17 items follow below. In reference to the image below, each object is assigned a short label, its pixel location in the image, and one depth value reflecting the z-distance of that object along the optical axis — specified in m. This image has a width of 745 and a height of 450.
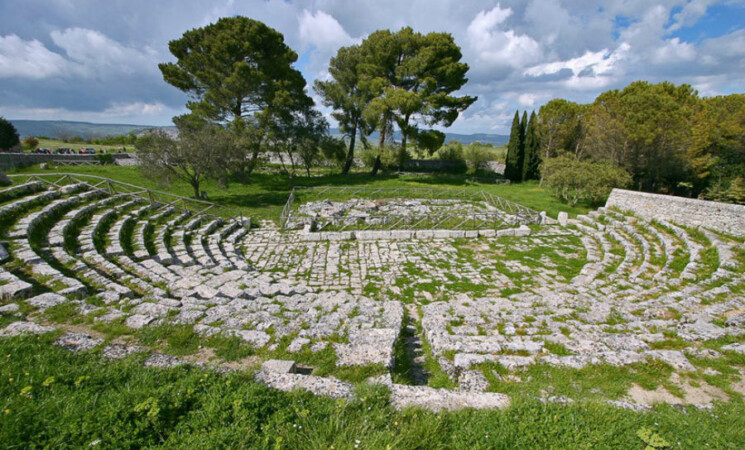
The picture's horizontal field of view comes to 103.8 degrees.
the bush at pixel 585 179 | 20.59
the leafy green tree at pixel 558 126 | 30.63
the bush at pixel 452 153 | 43.28
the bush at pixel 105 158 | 28.42
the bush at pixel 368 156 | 37.22
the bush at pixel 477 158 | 42.47
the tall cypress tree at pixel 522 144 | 34.25
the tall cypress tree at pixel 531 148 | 33.41
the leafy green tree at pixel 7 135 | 27.16
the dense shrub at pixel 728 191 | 18.91
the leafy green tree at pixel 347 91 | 30.14
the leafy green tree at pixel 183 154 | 17.02
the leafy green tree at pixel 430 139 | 29.78
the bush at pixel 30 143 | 34.25
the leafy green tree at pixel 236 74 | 22.38
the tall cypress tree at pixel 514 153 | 34.19
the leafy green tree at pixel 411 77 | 27.09
